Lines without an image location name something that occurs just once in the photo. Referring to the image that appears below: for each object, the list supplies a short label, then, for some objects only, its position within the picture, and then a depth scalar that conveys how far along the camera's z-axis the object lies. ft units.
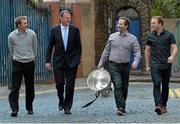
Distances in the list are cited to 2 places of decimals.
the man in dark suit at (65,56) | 39.14
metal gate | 65.10
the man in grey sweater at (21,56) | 39.14
